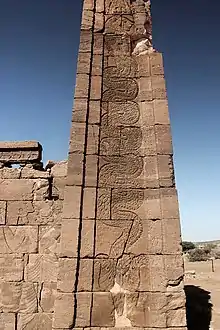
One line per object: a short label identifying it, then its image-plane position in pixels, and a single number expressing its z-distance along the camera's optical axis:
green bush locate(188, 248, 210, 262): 29.17
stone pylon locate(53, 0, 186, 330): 4.75
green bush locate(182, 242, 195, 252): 40.89
